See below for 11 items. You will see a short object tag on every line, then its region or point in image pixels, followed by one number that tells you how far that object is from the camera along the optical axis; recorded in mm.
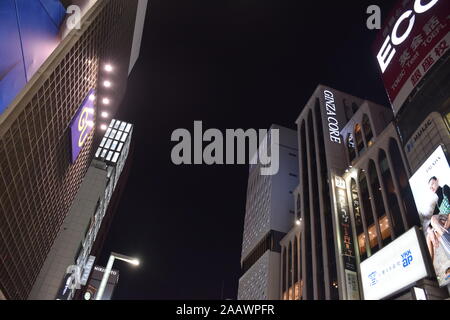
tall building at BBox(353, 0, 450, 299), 25000
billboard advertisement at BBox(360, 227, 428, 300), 26930
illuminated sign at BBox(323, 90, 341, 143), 60094
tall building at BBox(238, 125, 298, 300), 78125
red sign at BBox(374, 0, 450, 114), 27328
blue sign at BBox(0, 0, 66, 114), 12555
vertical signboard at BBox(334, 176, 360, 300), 39750
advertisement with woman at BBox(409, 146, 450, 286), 23473
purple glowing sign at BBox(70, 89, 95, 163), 21761
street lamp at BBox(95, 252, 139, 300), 14758
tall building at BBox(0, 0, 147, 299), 13781
